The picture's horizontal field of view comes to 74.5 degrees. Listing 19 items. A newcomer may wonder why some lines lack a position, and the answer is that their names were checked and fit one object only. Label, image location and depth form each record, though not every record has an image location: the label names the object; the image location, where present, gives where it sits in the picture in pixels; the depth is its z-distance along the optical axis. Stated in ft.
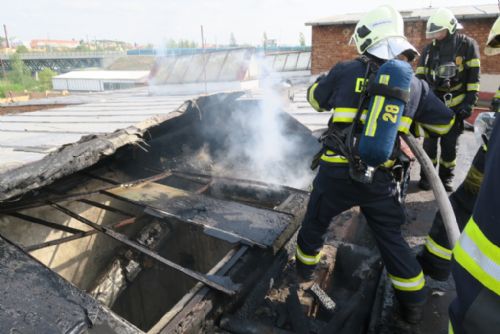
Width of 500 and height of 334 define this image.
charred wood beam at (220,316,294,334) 6.48
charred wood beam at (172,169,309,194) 11.75
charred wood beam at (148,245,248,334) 5.73
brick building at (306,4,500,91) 36.68
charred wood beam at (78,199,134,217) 9.44
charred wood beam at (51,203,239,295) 6.64
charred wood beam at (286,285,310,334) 6.98
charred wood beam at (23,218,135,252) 6.81
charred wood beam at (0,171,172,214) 8.04
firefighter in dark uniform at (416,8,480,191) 11.81
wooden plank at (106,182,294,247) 8.58
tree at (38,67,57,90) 126.08
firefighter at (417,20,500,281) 6.93
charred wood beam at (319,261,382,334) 6.72
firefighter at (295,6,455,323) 6.55
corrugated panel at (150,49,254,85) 33.91
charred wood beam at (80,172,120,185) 10.88
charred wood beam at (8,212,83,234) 8.14
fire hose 5.85
